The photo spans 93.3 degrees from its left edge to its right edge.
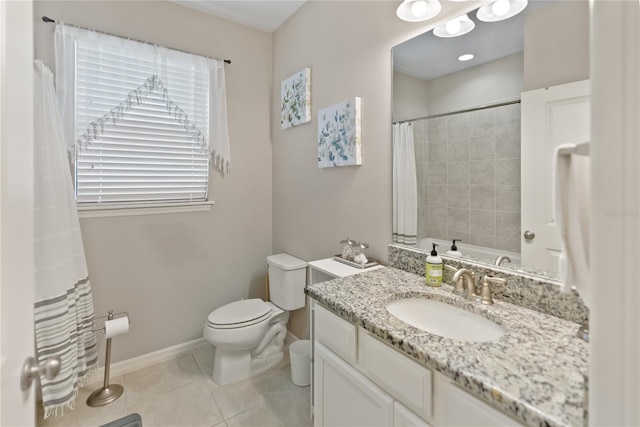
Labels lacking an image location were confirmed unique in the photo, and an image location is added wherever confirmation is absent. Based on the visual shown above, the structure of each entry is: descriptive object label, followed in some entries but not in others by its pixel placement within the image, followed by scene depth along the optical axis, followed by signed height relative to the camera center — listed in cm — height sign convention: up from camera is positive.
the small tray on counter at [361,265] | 169 -34
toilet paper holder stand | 185 -117
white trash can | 201 -108
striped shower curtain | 146 -23
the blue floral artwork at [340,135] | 181 +44
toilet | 196 -81
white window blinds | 193 +62
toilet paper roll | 186 -75
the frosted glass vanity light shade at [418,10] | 135 +88
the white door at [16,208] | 55 +0
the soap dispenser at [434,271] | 135 -30
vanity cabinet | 81 -59
